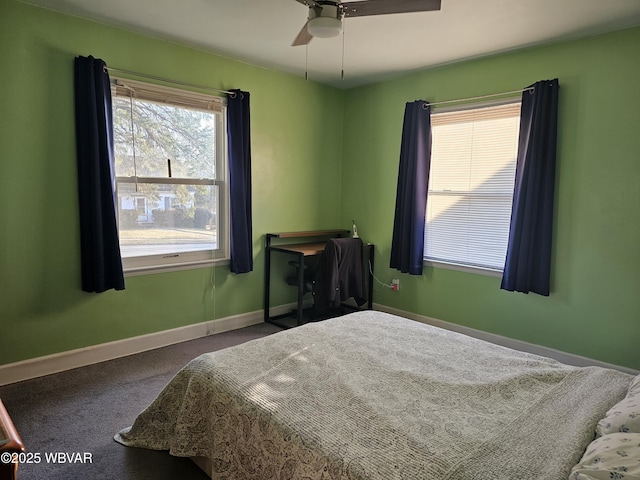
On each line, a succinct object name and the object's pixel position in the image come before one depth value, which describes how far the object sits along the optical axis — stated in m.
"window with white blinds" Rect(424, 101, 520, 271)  3.46
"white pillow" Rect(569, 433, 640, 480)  1.01
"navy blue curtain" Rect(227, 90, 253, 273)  3.64
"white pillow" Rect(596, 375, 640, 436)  1.23
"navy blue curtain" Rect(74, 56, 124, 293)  2.83
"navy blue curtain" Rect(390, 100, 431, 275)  3.87
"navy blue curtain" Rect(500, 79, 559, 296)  3.08
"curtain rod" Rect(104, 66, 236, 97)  3.01
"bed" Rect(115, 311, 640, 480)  1.23
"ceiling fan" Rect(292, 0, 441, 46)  2.00
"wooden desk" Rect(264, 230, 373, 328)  3.84
